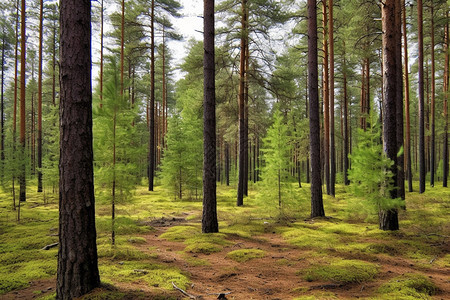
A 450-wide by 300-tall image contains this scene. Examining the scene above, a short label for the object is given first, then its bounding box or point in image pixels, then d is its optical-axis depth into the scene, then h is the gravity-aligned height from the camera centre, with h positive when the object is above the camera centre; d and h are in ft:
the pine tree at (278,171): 35.76 -2.34
